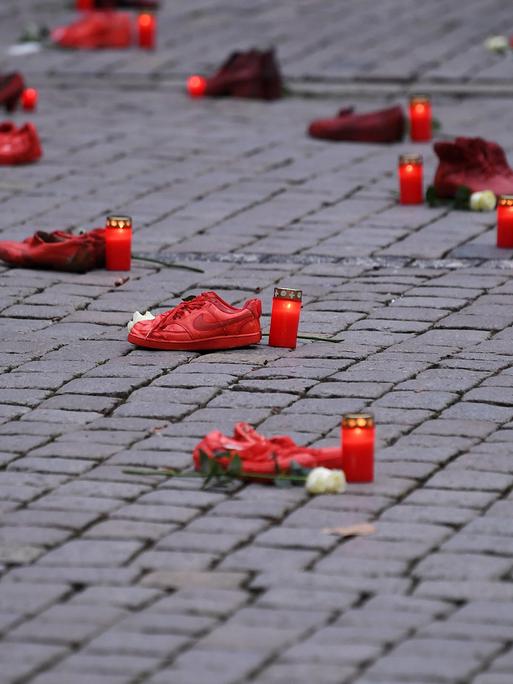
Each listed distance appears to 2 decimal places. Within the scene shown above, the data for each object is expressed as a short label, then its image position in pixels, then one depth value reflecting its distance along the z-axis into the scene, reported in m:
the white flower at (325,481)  10.30
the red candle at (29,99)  23.67
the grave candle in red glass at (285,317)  13.00
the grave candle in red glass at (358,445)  10.27
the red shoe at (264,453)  10.52
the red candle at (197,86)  24.73
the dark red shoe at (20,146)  20.39
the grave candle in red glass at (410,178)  18.17
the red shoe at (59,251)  15.75
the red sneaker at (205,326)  13.23
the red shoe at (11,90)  23.41
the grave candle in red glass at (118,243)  15.49
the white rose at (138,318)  13.59
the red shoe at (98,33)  28.53
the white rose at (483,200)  18.09
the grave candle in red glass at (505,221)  16.41
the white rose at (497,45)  27.03
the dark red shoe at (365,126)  21.53
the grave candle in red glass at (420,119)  21.17
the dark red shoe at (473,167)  17.92
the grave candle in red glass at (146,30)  27.75
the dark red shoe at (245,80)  24.66
